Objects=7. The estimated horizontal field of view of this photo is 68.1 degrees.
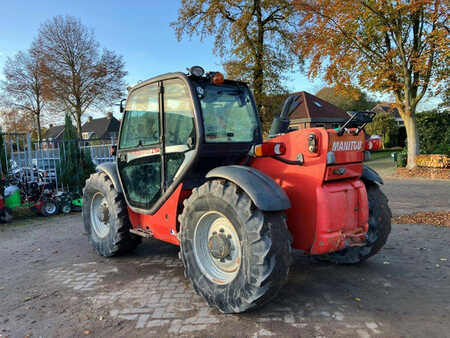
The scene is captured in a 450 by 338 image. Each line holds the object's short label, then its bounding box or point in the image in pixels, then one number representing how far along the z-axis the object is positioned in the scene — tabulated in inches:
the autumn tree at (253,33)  721.0
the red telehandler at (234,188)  108.8
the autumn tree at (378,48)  534.3
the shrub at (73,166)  391.5
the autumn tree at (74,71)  912.9
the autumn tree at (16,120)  1127.6
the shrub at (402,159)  663.1
